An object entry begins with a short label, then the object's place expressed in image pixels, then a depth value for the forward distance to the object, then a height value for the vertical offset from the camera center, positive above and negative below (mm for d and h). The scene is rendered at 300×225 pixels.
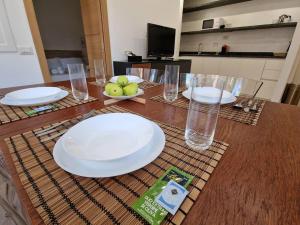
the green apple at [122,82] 780 -143
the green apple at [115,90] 713 -169
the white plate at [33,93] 703 -202
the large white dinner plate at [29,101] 629 -209
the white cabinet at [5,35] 1578 +156
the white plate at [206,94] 462 -121
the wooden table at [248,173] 238 -236
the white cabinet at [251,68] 2760 -227
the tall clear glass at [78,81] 721 -139
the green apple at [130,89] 725 -167
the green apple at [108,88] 721 -161
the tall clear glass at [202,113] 422 -166
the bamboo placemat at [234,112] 571 -224
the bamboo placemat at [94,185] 229 -234
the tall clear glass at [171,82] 768 -138
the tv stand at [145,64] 2449 -176
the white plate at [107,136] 349 -212
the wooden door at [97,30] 2312 +352
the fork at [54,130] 421 -230
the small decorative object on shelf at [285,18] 2725 +678
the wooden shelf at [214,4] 3231 +1098
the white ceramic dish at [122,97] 708 -197
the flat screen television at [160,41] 2836 +261
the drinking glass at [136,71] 1389 -163
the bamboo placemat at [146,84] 1062 -215
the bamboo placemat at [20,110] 545 -232
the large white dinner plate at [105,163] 284 -213
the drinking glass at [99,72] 1025 -132
